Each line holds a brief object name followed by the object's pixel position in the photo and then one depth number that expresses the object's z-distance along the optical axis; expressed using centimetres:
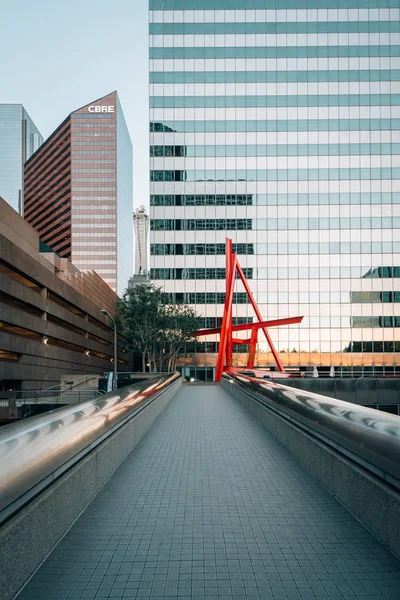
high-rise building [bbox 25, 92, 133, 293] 15800
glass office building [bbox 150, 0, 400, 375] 5872
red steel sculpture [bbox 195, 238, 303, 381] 4319
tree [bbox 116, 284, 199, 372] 4791
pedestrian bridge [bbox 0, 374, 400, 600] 389
